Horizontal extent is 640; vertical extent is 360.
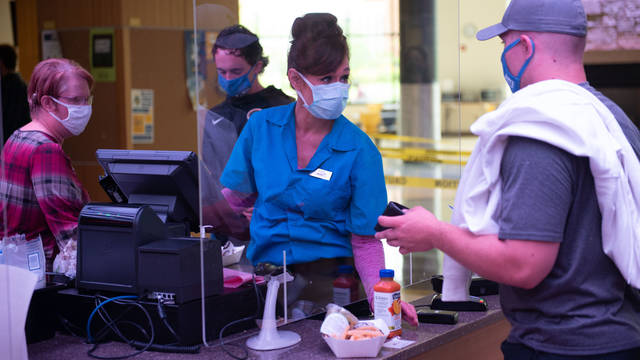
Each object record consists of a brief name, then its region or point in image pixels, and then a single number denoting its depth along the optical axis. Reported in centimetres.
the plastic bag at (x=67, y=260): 232
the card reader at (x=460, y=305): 242
